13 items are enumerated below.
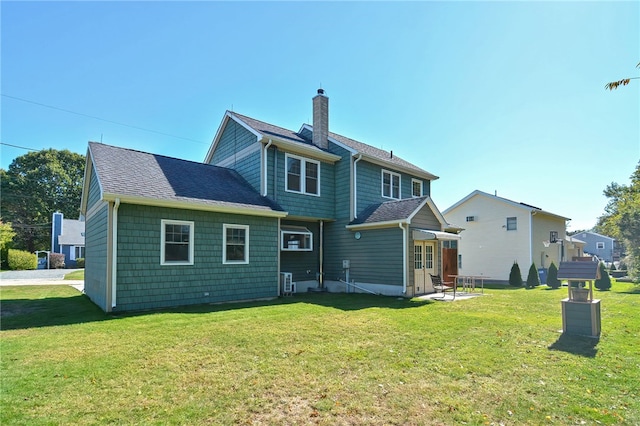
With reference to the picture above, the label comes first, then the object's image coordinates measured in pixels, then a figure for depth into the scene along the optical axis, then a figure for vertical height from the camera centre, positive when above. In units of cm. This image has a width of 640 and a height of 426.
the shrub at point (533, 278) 1866 -246
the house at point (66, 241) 3603 -100
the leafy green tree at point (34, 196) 4047 +453
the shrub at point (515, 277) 1908 -246
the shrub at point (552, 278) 1816 -242
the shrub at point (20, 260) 3031 -263
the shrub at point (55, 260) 3306 -284
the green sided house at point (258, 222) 953 +39
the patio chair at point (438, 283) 1227 -182
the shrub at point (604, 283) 1662 -242
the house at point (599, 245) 5681 -179
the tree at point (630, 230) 1830 +30
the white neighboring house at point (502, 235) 2089 -6
